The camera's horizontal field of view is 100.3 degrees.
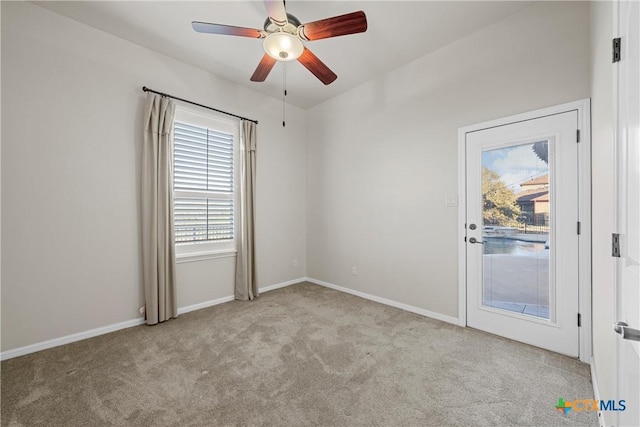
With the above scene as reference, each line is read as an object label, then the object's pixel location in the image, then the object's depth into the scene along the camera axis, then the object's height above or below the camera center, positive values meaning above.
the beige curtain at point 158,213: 2.87 +0.01
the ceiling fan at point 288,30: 1.90 +1.39
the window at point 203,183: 3.27 +0.40
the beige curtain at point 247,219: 3.70 -0.08
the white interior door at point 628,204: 0.88 +0.02
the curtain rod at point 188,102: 2.88 +1.36
